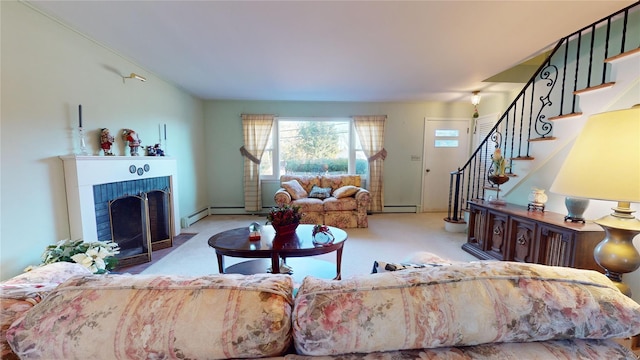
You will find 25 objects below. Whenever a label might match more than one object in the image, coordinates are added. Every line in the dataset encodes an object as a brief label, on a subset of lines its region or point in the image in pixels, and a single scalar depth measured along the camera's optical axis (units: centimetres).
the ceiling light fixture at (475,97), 432
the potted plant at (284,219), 232
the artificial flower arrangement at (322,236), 218
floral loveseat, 416
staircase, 195
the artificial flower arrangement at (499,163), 306
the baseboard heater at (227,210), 525
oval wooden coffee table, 206
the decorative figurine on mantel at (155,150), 327
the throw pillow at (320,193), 450
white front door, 527
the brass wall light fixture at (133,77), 284
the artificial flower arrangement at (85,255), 168
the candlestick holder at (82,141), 229
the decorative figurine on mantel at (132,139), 284
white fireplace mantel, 218
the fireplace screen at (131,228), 266
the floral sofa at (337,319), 60
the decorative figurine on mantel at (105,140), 250
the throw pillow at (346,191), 432
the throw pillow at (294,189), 440
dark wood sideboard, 200
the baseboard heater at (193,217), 419
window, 522
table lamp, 99
